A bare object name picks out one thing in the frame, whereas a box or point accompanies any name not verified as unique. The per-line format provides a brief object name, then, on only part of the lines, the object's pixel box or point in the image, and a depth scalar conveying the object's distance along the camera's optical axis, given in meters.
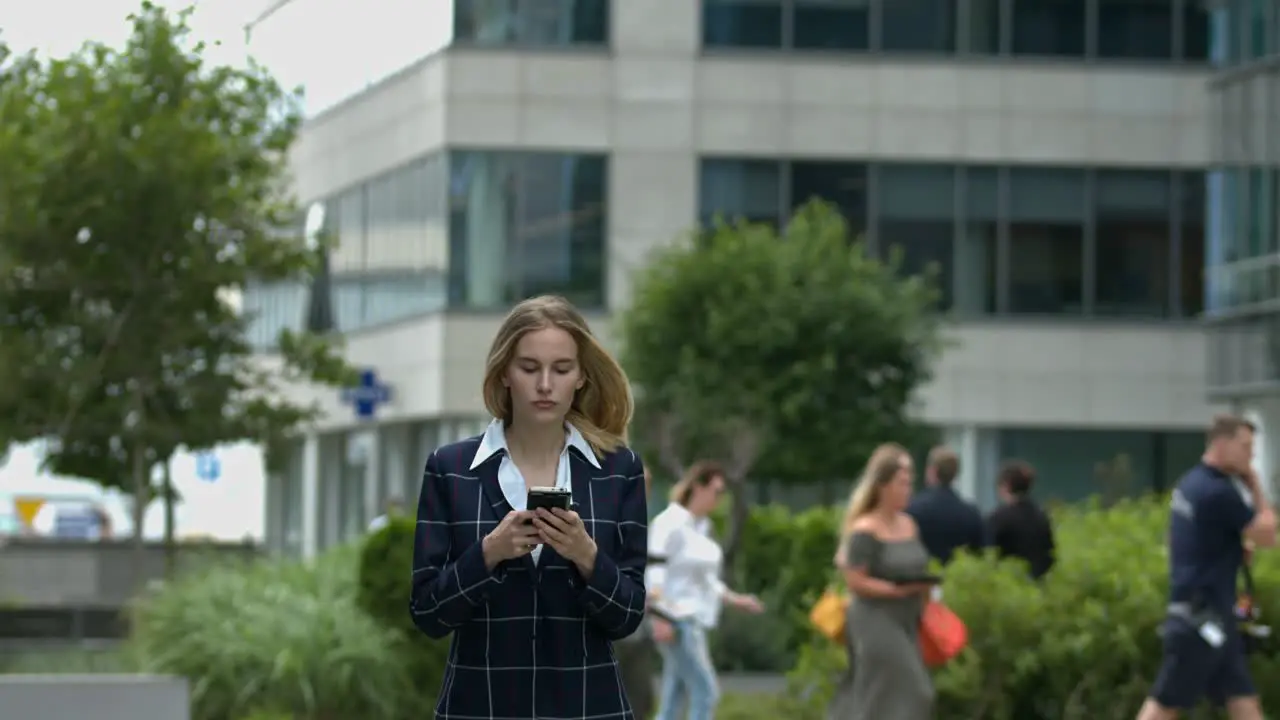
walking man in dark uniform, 13.85
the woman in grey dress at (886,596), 14.45
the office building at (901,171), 44.31
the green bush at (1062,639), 16.64
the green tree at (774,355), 34.19
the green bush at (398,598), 19.67
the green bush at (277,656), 19.14
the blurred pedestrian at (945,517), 19.70
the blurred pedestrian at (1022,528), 20.59
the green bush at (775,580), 26.64
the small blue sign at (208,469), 48.06
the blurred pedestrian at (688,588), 16.86
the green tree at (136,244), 28.19
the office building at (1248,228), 37.53
